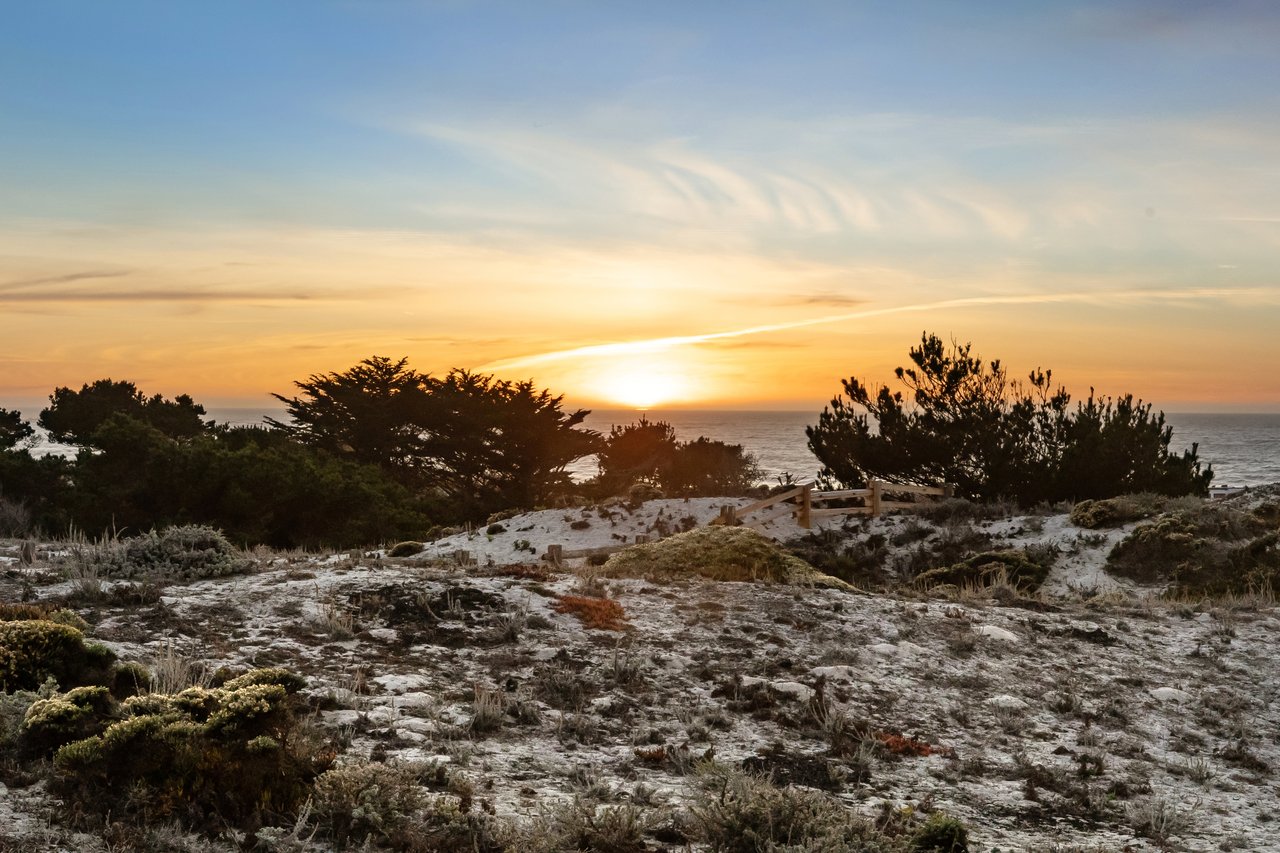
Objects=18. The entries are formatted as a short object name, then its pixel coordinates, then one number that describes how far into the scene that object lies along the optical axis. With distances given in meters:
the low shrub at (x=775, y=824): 5.01
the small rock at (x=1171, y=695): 8.80
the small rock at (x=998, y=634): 9.99
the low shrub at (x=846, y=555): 21.94
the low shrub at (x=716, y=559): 13.55
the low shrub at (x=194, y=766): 4.93
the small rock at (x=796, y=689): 7.89
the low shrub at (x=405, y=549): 16.61
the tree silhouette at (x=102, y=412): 42.34
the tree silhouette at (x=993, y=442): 28.47
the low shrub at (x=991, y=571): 18.77
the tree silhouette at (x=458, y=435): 42.62
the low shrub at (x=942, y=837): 5.29
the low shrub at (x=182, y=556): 10.10
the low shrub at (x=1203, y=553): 18.14
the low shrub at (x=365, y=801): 4.97
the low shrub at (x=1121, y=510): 22.11
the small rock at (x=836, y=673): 8.44
